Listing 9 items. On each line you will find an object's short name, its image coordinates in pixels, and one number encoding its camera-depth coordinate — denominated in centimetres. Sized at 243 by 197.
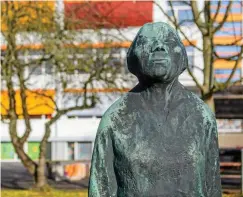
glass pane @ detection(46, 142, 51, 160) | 3907
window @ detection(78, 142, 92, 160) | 3866
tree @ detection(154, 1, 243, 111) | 1445
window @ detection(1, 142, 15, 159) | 3993
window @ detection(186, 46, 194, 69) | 2443
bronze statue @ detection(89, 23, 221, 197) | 258
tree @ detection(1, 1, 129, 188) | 1758
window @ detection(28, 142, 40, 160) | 4000
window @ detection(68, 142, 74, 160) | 3866
